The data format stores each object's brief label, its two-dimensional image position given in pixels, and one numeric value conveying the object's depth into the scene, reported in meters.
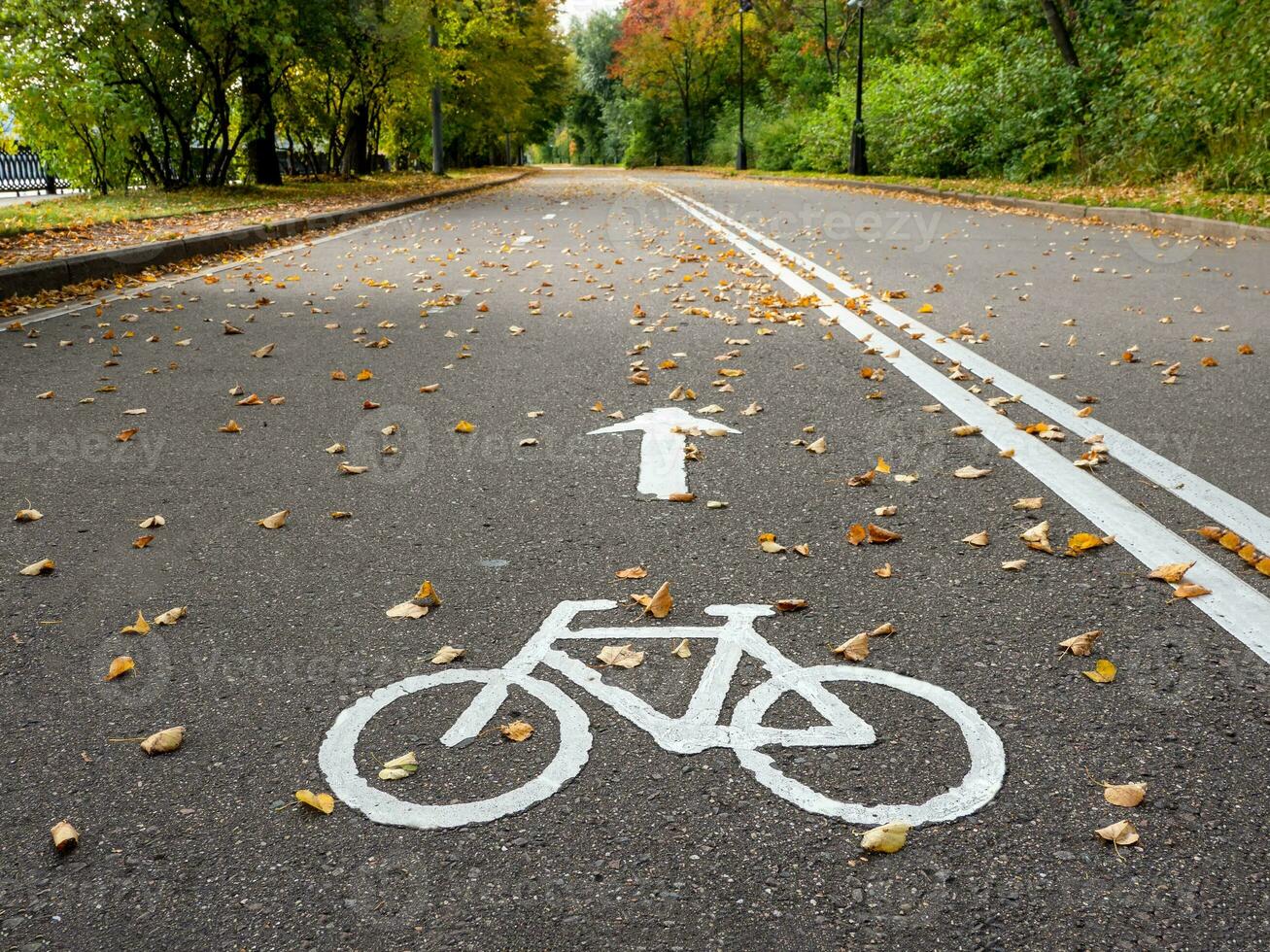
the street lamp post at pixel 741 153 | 48.91
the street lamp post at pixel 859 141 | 30.48
